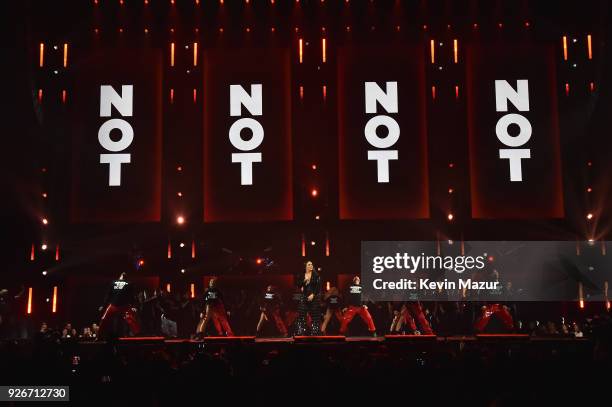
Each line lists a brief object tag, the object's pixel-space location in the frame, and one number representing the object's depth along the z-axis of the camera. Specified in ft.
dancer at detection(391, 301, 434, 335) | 45.98
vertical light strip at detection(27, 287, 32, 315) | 49.37
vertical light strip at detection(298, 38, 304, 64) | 50.96
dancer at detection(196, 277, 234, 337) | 44.55
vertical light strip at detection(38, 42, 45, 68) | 51.34
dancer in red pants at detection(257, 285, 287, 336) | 48.42
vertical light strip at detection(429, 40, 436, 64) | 50.75
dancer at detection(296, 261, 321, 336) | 44.06
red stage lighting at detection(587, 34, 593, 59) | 50.06
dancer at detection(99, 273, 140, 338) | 42.70
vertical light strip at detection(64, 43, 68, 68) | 51.52
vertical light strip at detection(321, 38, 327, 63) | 50.83
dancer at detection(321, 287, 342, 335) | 46.52
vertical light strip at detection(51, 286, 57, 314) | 49.52
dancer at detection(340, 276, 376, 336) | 46.06
